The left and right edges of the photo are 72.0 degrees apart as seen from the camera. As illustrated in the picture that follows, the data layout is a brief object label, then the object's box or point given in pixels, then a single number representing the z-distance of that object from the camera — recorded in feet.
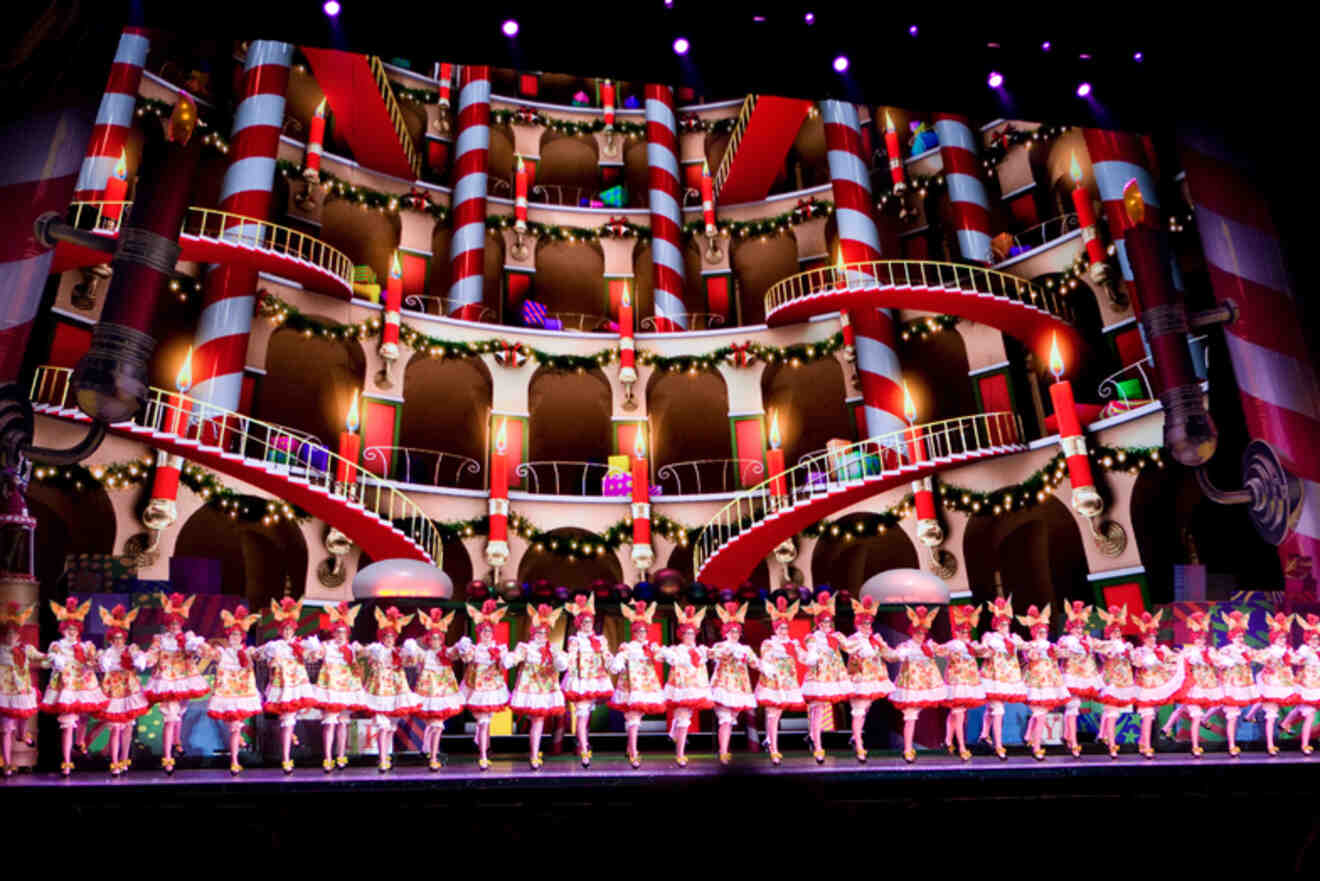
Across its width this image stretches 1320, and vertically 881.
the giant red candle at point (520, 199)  62.59
